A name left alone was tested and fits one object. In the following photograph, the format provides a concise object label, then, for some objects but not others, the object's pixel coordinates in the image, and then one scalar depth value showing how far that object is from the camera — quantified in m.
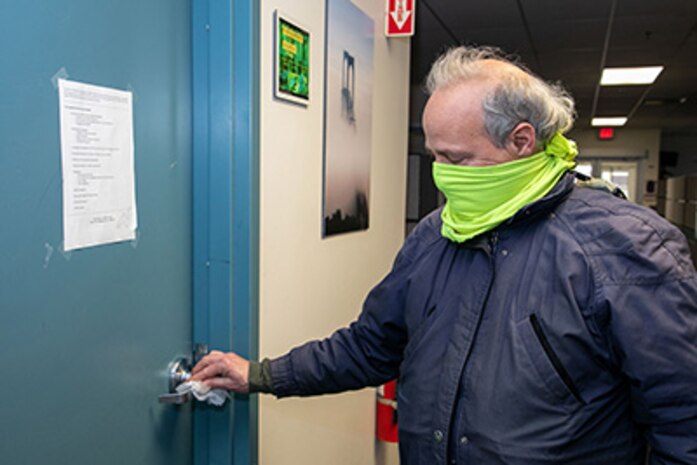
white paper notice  0.98
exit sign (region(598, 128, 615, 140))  11.35
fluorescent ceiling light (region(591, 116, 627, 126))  9.76
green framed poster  1.43
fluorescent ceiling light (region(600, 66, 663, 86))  6.08
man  1.03
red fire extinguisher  2.59
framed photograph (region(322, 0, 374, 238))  1.79
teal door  0.89
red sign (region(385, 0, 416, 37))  2.33
